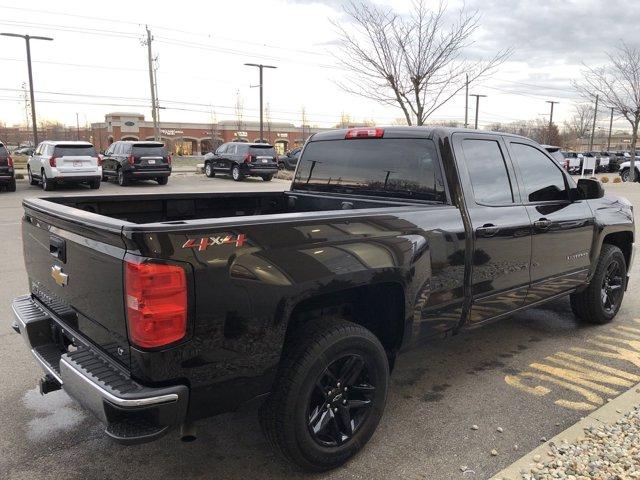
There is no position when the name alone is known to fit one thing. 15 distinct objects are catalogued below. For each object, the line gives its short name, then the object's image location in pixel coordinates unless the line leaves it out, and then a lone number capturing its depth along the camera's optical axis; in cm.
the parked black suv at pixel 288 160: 3237
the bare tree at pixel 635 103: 2467
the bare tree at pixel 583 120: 5893
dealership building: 8044
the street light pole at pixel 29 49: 2831
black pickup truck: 226
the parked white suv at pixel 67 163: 1828
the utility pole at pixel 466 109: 4529
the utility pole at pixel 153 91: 3694
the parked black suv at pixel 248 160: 2405
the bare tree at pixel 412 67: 1452
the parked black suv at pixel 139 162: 2095
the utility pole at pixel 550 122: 6269
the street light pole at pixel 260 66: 4019
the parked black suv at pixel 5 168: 1762
